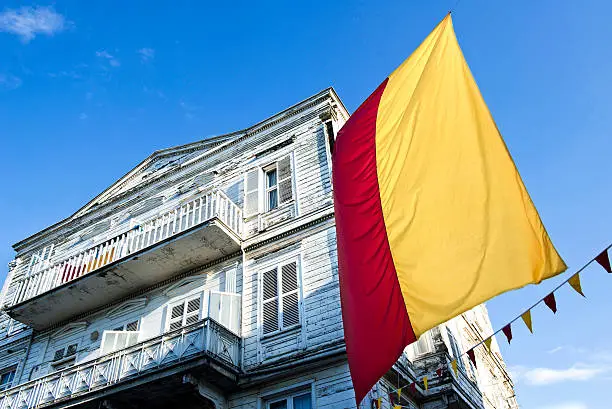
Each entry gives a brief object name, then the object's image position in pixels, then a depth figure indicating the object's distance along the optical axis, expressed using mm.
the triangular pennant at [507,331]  6938
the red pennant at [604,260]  5715
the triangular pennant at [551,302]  6326
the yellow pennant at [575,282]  5617
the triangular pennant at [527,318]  6161
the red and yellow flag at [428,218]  5176
